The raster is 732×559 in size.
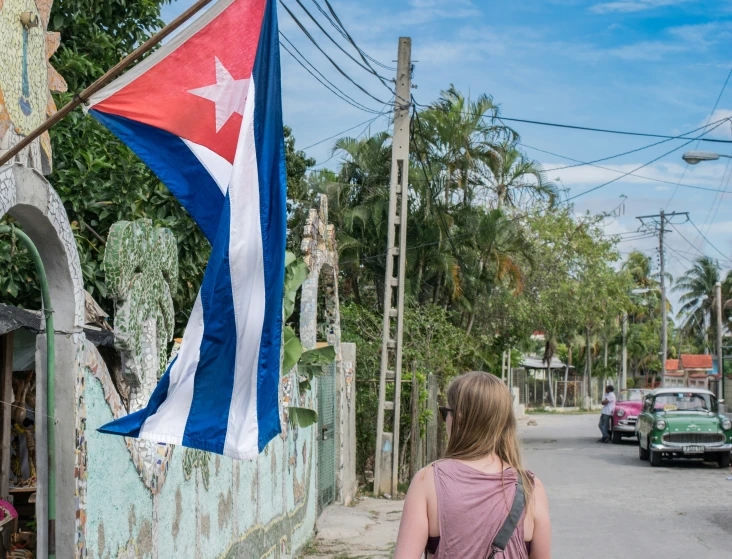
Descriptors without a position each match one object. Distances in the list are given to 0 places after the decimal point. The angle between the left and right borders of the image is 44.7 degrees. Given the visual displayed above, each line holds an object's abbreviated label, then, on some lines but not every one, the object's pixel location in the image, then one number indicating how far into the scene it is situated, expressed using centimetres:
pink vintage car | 2638
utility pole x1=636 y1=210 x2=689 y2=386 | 4788
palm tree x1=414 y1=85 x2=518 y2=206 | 2822
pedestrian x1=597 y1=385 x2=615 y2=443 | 2706
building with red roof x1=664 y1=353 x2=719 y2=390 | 4019
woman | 302
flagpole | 367
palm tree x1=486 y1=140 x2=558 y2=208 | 3095
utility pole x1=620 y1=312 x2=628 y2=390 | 6384
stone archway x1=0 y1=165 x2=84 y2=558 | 440
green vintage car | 1903
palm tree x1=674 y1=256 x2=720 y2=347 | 6850
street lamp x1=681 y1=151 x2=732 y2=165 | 1875
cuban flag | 400
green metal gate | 1235
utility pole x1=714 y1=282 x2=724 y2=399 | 3284
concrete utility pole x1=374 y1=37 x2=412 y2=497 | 1501
